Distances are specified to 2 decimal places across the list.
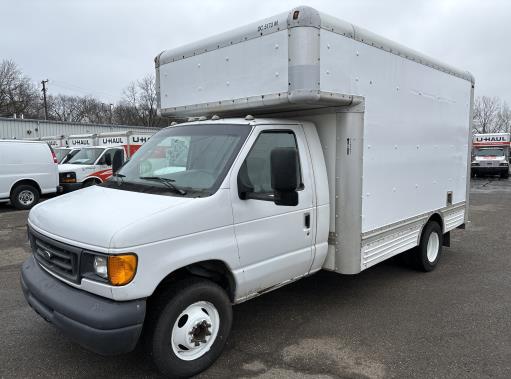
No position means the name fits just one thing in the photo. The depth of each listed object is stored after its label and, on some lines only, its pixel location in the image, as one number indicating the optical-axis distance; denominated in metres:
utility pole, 55.19
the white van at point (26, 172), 12.29
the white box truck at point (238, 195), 3.01
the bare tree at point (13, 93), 51.38
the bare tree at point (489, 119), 75.49
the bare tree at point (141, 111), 60.75
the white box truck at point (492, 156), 26.78
